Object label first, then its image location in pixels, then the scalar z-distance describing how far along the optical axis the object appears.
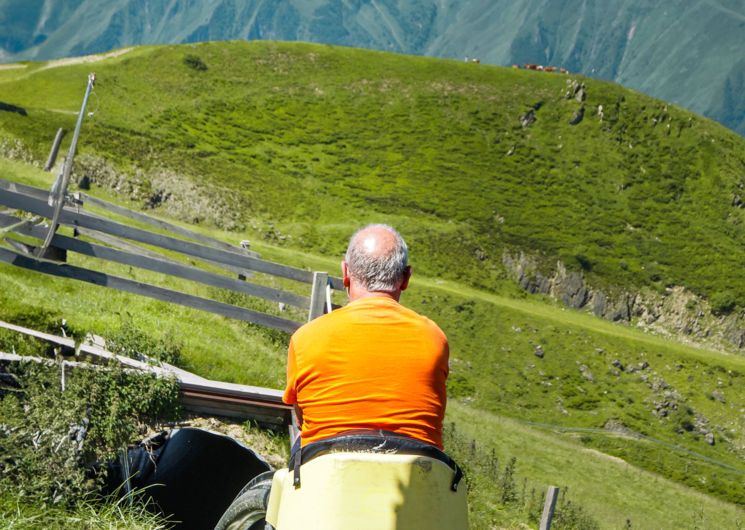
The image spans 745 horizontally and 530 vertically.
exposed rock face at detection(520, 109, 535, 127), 81.84
